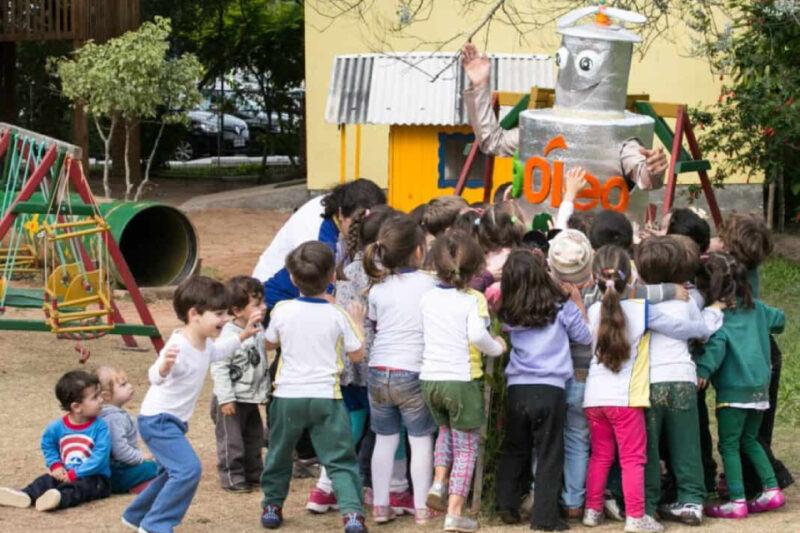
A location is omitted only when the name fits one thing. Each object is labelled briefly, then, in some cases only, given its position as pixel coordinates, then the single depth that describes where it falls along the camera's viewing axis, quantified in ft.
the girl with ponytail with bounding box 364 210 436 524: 27.67
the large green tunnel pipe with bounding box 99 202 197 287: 62.32
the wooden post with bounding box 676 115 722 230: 41.41
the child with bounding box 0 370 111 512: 29.29
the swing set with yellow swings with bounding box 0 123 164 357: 40.86
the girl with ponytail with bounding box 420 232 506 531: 26.92
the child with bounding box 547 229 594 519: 27.72
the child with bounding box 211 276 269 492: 30.66
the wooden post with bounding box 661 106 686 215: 39.03
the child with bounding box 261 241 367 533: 26.95
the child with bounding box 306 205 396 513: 28.98
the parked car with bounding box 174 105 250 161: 129.46
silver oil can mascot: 35.51
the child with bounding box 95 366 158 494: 30.12
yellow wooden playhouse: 64.87
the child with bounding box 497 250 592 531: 26.92
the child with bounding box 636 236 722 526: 27.21
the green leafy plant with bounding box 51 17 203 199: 79.38
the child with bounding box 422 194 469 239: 30.35
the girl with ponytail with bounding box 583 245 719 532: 26.86
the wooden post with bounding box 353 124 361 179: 69.01
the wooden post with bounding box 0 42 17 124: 106.87
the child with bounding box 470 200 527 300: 28.80
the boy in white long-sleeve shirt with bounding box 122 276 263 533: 26.00
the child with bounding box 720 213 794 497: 28.91
